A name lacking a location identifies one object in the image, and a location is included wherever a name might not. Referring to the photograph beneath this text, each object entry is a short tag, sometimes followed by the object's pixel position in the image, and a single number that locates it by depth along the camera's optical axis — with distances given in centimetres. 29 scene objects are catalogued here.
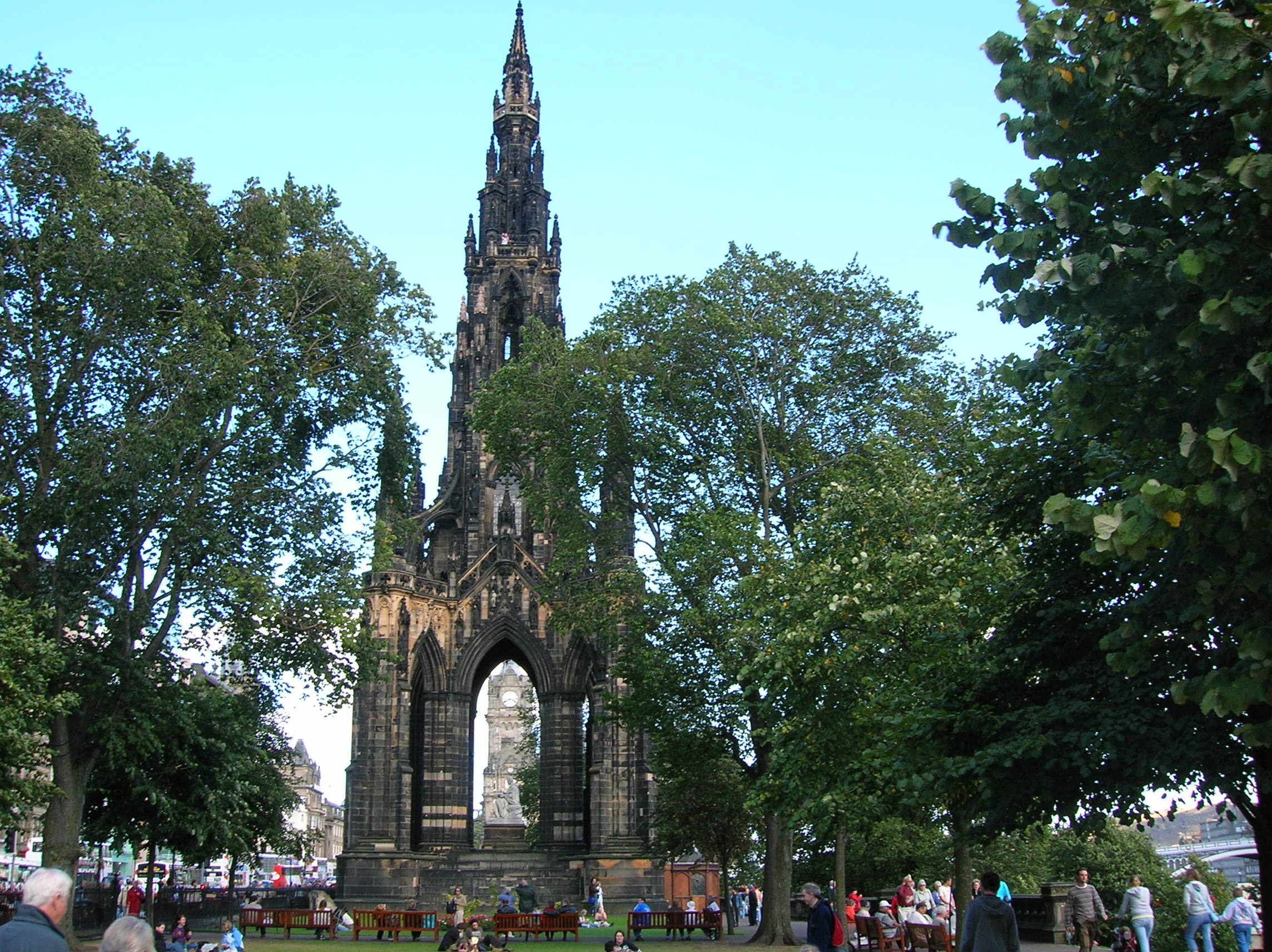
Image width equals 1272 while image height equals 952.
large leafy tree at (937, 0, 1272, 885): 813
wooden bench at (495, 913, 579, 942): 2878
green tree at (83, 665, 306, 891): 2414
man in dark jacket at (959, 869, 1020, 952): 1065
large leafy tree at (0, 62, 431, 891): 2245
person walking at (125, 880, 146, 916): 3116
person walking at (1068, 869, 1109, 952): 1680
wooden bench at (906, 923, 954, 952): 2130
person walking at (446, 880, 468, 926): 2811
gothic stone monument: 4131
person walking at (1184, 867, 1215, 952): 1653
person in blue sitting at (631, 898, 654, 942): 3144
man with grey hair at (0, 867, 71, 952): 545
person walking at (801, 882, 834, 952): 1270
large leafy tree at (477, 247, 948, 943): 3016
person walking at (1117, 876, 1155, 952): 1603
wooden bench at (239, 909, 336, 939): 3184
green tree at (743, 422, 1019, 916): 1738
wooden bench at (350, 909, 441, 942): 3073
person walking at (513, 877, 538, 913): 3559
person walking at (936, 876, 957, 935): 2414
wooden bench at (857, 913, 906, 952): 2075
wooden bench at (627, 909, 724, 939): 3156
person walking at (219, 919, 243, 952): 2033
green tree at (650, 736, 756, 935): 3875
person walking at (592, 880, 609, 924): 3753
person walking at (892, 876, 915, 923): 2212
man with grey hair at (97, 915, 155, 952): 576
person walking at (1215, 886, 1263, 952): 1656
